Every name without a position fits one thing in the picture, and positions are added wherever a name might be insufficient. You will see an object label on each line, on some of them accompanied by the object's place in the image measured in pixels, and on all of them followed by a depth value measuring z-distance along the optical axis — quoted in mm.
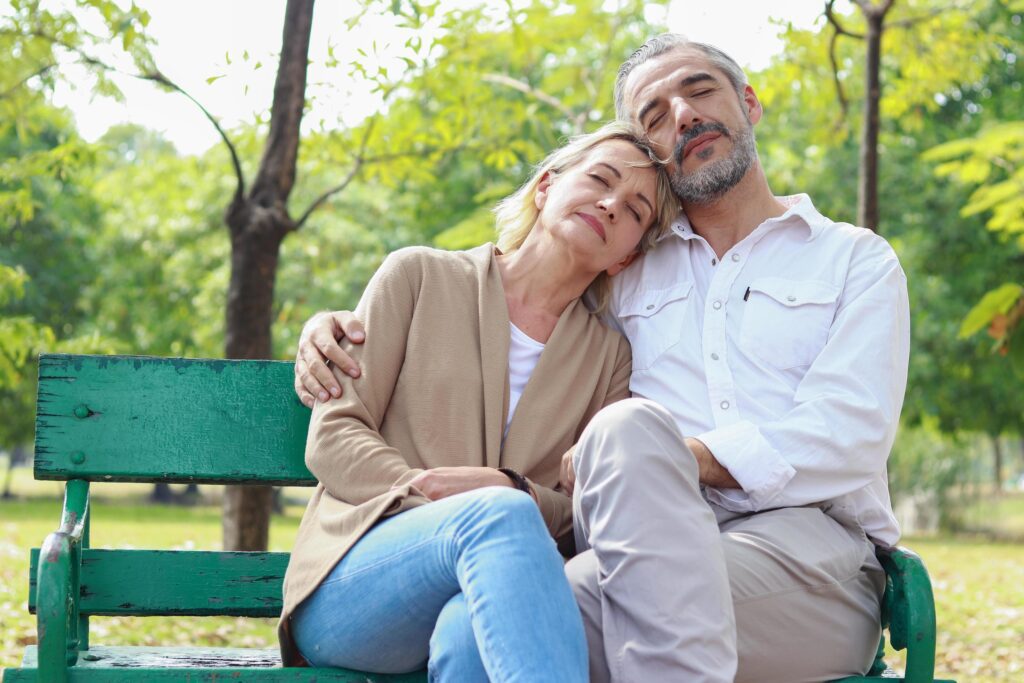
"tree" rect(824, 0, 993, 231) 7778
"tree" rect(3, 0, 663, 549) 5586
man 2443
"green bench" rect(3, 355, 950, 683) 3246
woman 2408
